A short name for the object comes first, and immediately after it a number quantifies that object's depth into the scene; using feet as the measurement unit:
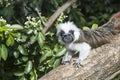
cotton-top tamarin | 16.55
